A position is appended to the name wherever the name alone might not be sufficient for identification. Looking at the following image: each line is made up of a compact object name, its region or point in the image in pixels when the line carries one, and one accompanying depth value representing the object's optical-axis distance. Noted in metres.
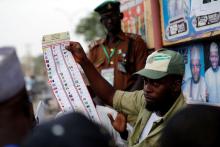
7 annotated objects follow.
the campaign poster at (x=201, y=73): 3.26
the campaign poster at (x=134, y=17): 4.33
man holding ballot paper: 2.75
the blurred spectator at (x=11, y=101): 1.52
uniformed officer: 4.03
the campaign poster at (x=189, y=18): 3.13
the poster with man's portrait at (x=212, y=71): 3.24
